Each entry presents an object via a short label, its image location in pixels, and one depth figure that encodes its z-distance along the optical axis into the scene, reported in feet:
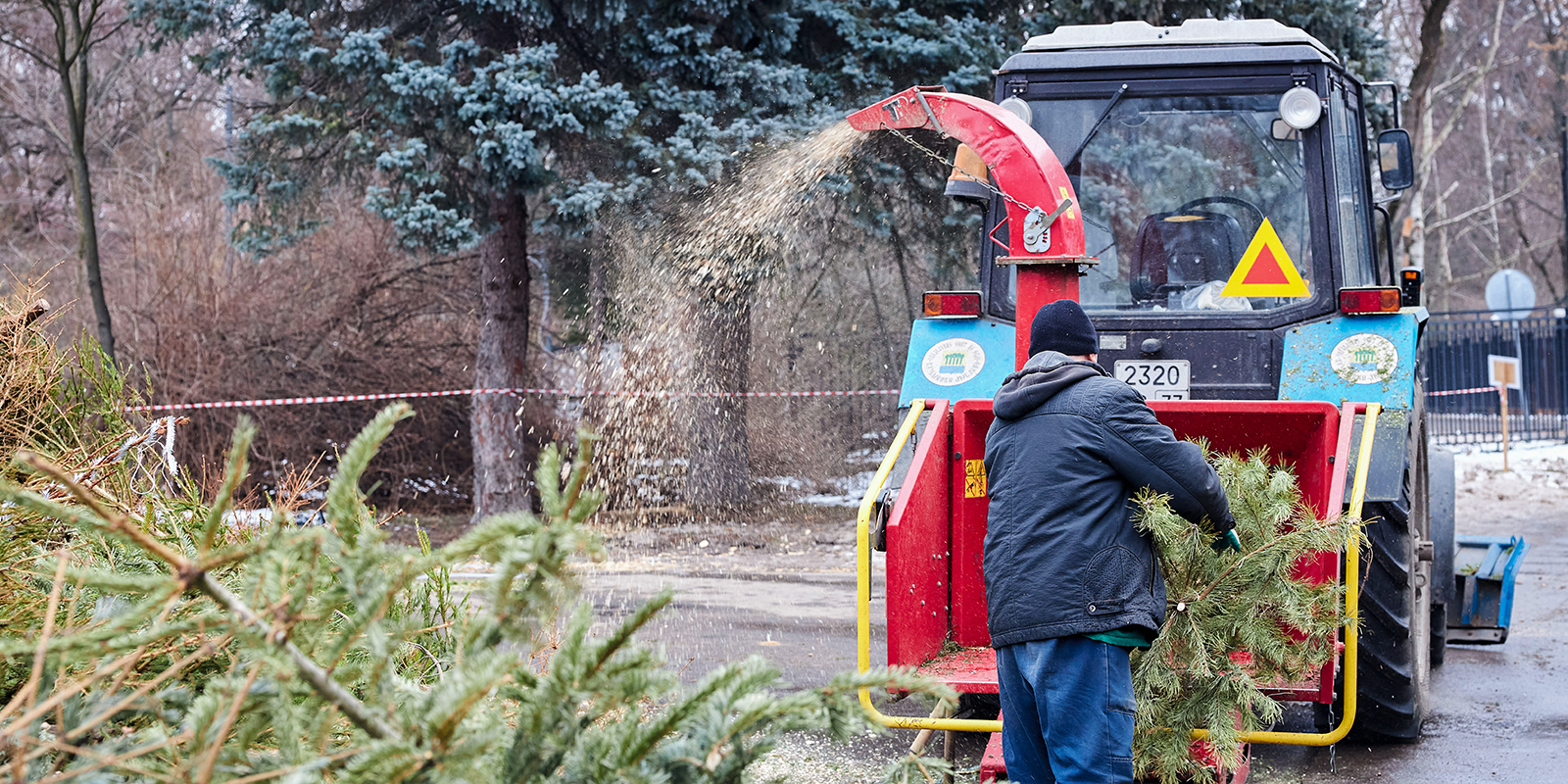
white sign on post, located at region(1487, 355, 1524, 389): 50.44
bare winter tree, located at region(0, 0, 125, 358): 35.91
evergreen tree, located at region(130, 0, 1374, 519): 33.12
